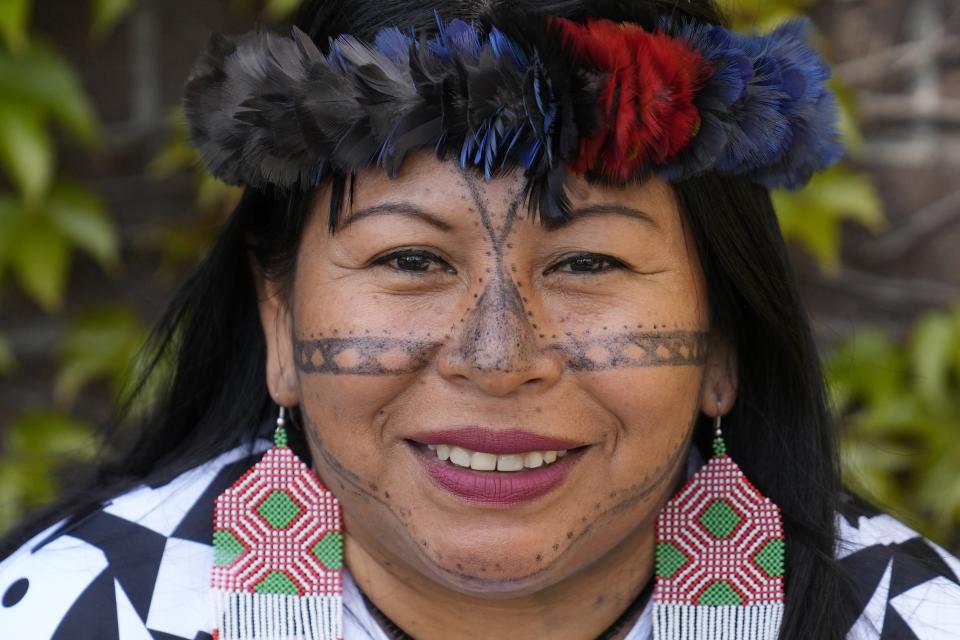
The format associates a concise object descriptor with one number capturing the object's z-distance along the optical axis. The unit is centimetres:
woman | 159
